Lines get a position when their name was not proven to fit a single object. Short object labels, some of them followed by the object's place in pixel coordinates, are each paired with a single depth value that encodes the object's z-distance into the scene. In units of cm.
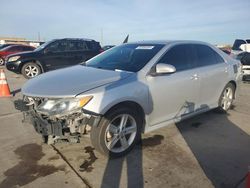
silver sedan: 241
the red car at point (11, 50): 1335
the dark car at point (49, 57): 806
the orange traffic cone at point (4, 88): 560
